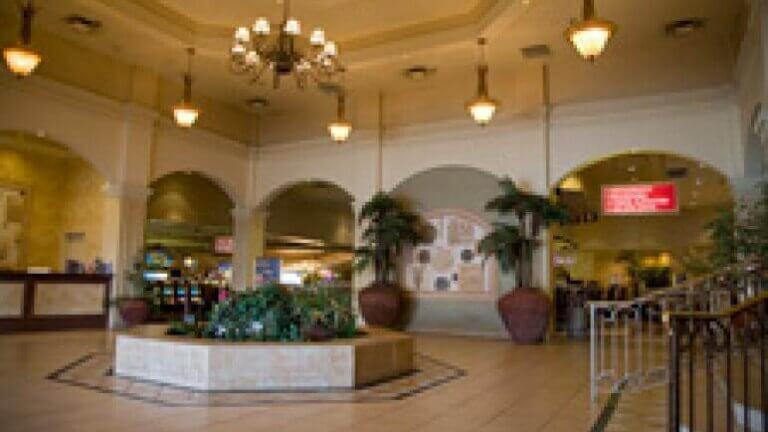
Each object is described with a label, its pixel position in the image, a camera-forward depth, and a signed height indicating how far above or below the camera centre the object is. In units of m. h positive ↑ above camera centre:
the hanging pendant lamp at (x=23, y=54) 6.95 +2.29
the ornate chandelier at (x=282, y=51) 7.14 +2.48
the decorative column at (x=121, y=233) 10.87 +0.35
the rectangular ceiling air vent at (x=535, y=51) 9.75 +3.37
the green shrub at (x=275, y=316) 5.79 -0.63
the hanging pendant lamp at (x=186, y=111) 8.80 +2.09
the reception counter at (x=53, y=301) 9.69 -0.84
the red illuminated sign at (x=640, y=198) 11.18 +1.12
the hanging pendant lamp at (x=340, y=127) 8.98 +1.89
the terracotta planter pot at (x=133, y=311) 10.41 -1.01
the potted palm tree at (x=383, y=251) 11.04 +0.07
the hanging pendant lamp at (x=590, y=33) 5.68 +2.13
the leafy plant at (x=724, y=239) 6.79 +0.22
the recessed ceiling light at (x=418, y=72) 10.83 +3.34
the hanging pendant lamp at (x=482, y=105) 8.44 +2.12
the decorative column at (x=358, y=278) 12.00 -0.47
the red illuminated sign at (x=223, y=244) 14.90 +0.22
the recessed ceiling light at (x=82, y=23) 9.14 +3.51
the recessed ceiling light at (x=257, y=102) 12.93 +3.27
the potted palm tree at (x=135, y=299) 10.42 -0.83
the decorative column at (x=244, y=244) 13.73 +0.21
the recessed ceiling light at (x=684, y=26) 8.70 +3.39
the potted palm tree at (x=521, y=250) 9.71 +0.10
